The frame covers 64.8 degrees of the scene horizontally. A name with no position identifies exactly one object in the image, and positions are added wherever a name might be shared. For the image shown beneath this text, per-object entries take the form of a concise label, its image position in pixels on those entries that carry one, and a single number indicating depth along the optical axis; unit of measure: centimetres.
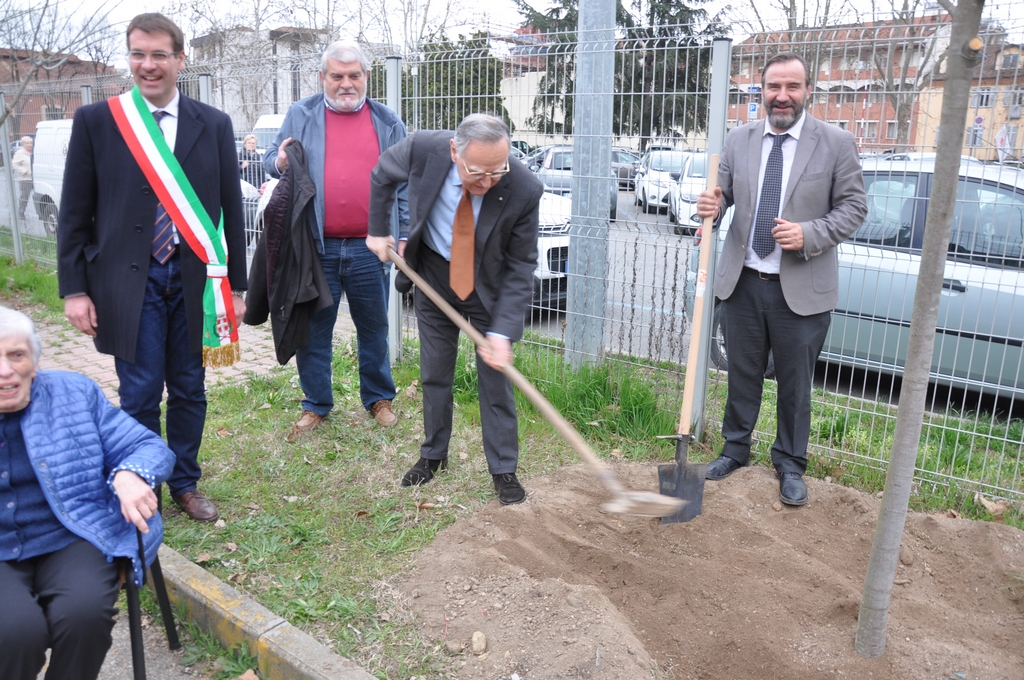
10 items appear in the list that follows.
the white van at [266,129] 801
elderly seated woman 246
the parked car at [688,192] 469
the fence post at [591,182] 507
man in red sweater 466
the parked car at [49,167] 962
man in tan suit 395
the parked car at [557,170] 539
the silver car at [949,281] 402
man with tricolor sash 360
